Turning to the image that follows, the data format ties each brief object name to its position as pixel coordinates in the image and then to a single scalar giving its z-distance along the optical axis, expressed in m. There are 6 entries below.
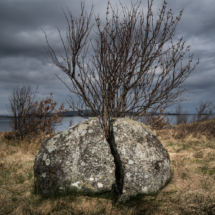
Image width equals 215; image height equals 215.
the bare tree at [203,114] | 16.89
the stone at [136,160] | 3.65
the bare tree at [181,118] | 26.85
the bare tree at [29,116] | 11.48
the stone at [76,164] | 3.66
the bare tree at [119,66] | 4.41
